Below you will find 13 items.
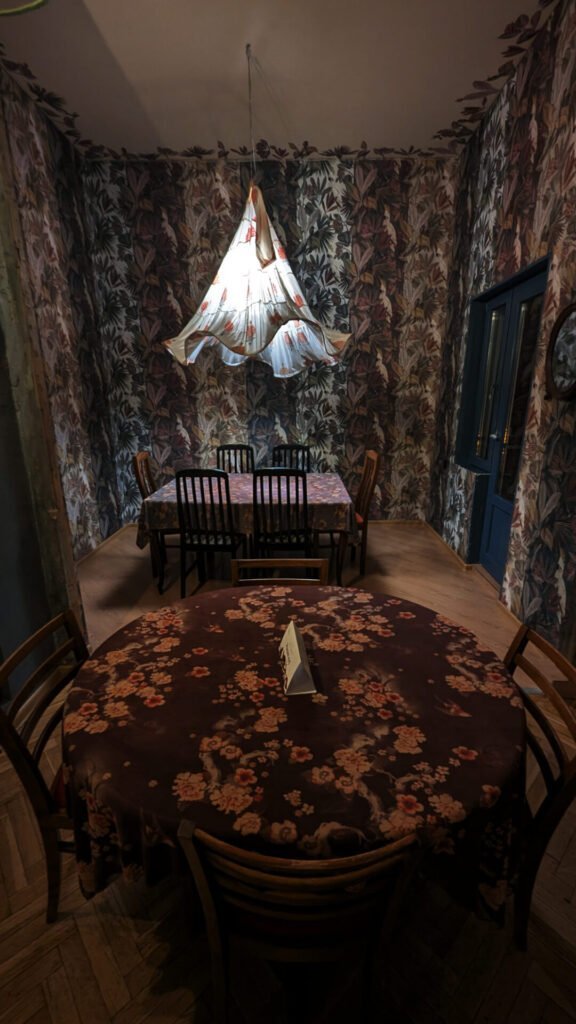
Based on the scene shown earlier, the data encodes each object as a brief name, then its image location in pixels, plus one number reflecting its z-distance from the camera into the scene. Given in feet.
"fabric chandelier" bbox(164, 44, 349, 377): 7.72
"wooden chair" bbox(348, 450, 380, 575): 10.52
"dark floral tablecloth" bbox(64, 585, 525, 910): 2.40
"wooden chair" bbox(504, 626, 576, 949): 3.05
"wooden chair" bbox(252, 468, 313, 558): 9.17
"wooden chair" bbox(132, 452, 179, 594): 10.24
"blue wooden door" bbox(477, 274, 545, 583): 9.57
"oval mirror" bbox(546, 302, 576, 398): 7.11
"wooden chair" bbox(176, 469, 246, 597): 9.06
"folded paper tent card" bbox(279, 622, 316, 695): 3.31
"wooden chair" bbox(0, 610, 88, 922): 3.26
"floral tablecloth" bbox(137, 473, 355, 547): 9.34
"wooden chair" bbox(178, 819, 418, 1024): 1.91
